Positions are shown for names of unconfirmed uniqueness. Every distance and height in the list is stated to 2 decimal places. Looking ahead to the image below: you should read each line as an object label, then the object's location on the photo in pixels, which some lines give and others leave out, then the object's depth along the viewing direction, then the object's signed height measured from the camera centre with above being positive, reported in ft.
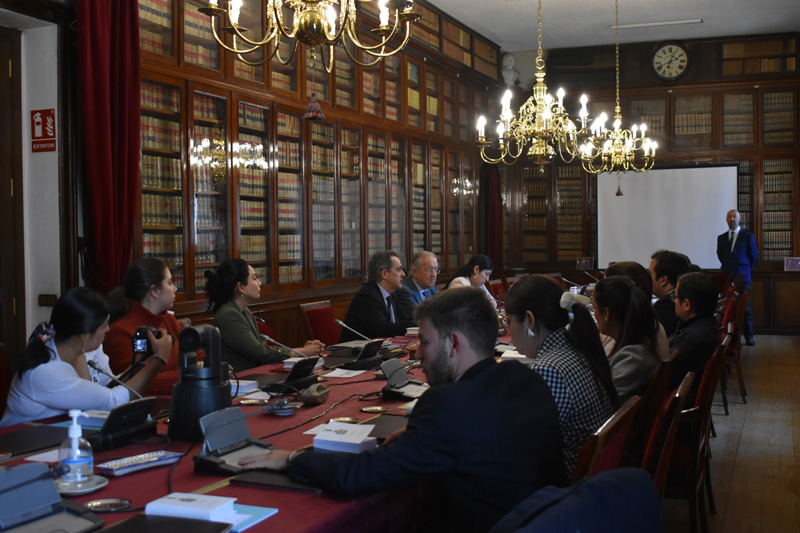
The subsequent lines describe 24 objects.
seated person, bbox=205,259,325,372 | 12.53 -1.33
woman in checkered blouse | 7.22 -1.19
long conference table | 5.24 -1.93
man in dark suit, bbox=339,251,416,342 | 16.16 -1.43
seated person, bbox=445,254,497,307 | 20.90 -0.94
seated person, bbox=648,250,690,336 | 16.39 -0.78
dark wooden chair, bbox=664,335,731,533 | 9.36 -2.86
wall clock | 34.42 +8.01
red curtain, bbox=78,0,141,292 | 14.14 +2.23
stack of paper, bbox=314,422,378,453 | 6.41 -1.75
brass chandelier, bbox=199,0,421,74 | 10.18 +3.09
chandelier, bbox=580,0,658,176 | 22.57 +2.82
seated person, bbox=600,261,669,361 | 14.07 -0.71
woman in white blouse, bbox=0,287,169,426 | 8.16 -1.38
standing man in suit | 31.71 -0.66
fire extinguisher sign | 14.20 +2.13
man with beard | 5.62 -1.59
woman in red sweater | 10.99 -0.97
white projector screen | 34.32 +1.06
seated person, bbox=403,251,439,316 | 18.79 -0.96
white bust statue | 34.96 +7.73
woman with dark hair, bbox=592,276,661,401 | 9.39 -1.25
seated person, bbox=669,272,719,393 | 11.98 -1.48
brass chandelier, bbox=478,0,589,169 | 18.49 +2.88
